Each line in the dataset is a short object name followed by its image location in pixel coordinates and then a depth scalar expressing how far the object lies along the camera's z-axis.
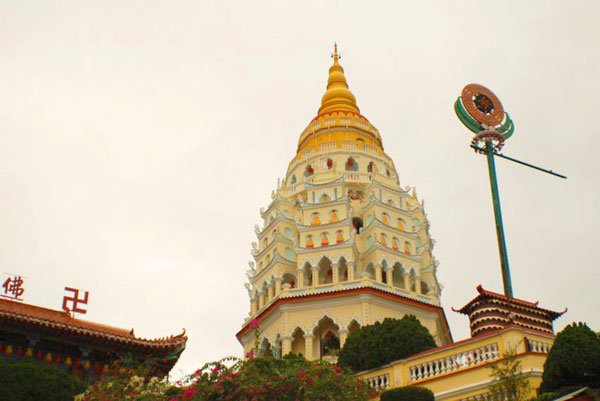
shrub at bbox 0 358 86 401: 24.07
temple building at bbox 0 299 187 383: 26.69
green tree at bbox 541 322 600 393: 19.95
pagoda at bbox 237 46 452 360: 43.47
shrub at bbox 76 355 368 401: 20.25
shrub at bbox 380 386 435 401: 22.73
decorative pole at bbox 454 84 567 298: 36.59
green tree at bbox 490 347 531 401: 21.50
